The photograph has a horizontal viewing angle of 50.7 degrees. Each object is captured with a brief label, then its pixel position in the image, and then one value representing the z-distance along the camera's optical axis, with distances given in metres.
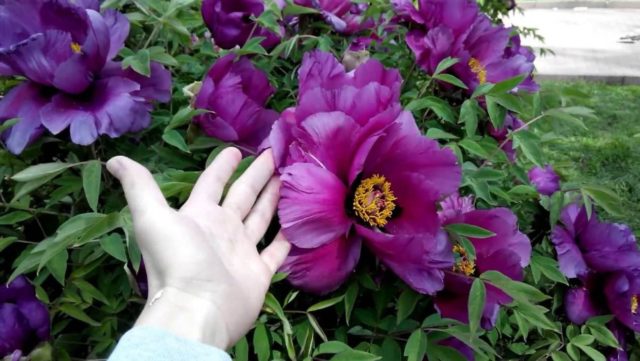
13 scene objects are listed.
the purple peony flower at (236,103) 0.84
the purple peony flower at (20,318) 0.81
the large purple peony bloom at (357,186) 0.75
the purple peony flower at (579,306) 1.03
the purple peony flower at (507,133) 1.02
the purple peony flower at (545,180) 1.08
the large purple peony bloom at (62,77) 0.78
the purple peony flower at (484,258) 0.81
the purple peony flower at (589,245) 1.02
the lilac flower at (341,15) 1.09
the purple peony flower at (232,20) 0.94
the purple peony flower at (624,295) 1.03
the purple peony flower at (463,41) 0.95
